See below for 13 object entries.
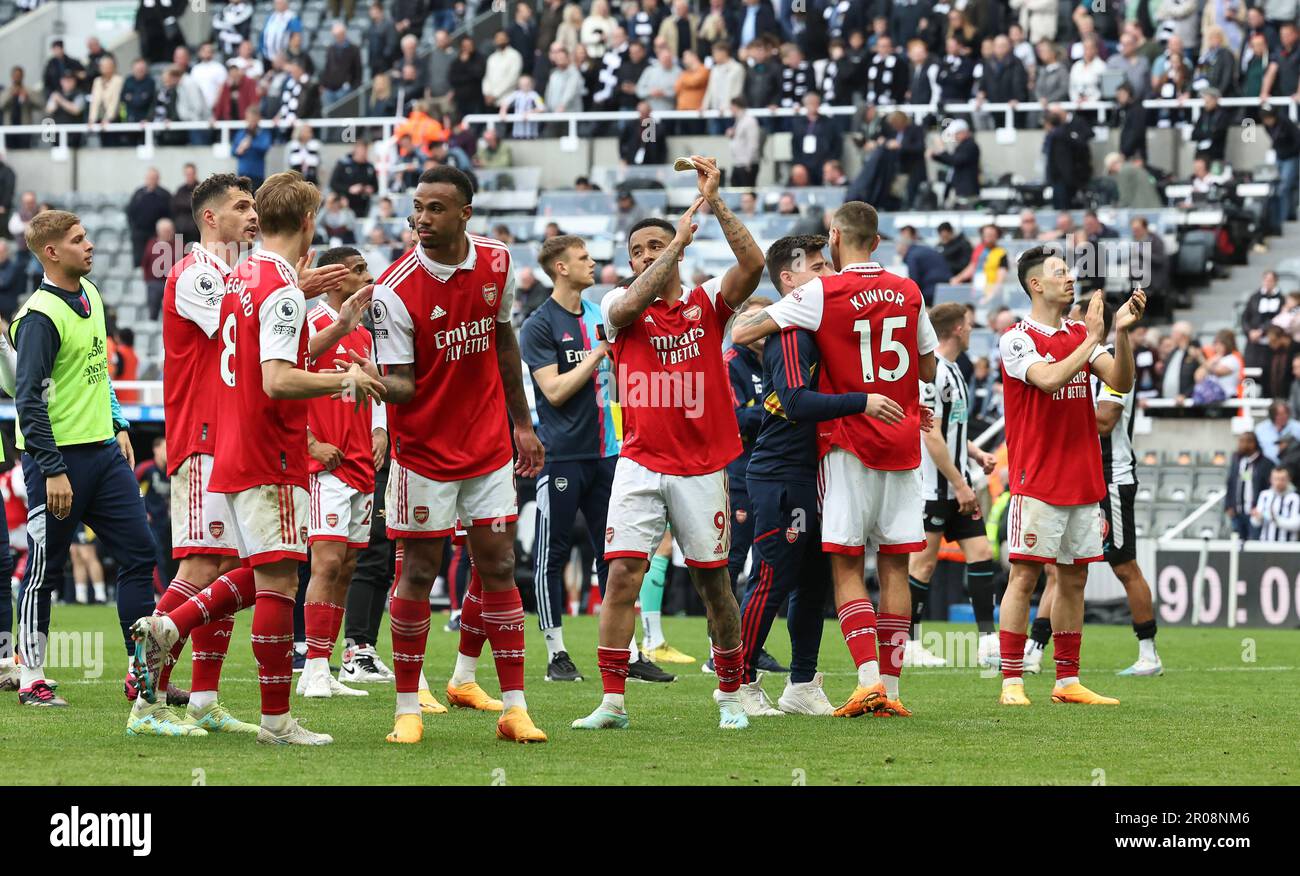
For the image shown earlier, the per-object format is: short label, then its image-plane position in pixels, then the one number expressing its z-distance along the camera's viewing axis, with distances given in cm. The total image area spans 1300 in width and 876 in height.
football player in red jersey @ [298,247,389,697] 983
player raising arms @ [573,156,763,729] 848
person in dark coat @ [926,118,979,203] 2447
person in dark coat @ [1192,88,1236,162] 2378
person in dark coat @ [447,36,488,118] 2934
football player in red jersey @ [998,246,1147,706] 1036
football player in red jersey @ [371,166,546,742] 796
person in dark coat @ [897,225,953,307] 2228
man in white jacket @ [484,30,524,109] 2939
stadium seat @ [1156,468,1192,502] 2050
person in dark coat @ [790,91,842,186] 2581
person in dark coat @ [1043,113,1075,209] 2386
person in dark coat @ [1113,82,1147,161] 2391
